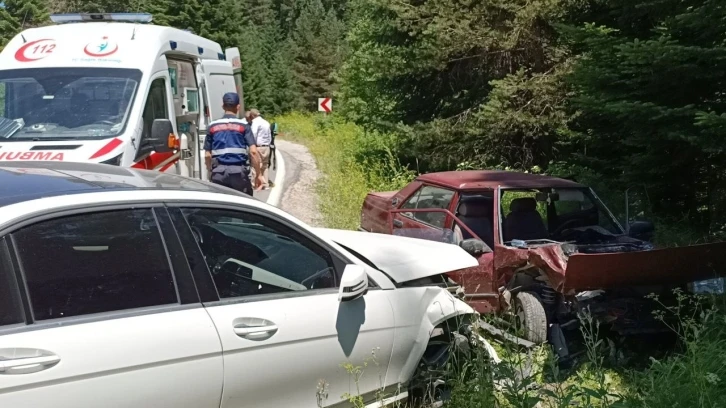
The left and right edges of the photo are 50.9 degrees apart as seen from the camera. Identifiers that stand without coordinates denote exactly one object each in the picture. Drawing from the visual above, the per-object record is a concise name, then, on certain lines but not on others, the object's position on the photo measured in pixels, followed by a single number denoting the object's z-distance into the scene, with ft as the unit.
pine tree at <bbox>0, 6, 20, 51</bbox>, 146.46
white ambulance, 27.84
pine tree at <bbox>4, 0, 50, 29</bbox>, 150.30
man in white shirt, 54.80
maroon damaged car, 19.71
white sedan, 9.82
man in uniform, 31.00
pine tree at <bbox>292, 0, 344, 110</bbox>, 220.84
